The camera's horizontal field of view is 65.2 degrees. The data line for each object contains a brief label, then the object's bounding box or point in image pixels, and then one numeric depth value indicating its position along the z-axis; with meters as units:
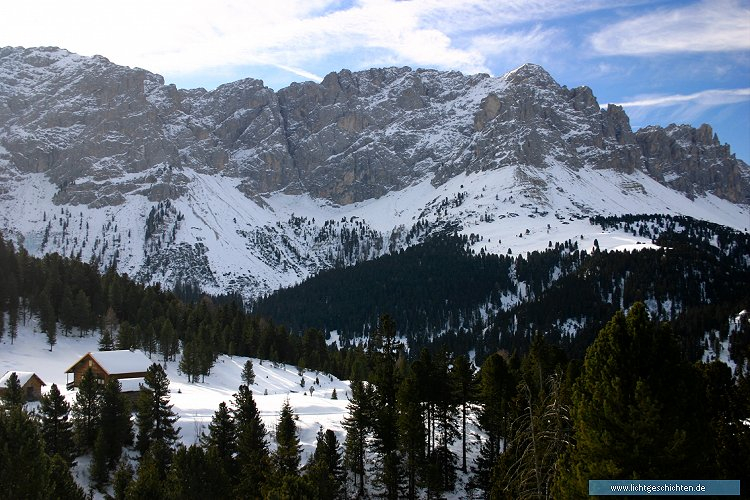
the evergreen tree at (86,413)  46.06
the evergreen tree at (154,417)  46.50
